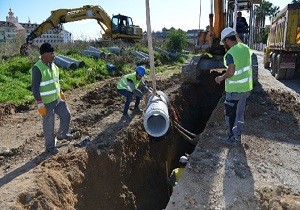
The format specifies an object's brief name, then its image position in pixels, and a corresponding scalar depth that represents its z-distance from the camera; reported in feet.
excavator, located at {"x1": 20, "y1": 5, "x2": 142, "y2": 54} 41.64
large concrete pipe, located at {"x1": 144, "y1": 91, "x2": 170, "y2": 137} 11.49
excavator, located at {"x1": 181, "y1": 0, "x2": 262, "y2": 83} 21.46
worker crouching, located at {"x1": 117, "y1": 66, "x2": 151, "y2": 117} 16.50
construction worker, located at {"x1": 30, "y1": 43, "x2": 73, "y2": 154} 11.45
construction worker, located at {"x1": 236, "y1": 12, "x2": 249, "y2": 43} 23.24
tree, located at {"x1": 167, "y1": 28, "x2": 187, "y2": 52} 59.93
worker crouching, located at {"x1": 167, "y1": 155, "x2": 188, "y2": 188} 12.62
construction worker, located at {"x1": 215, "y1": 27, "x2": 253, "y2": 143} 11.59
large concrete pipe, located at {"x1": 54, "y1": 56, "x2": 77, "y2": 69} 29.64
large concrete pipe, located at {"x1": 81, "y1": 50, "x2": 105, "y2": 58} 36.49
